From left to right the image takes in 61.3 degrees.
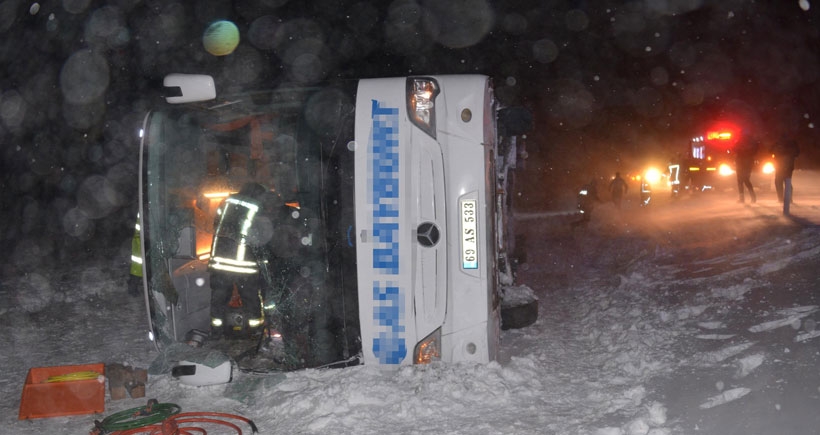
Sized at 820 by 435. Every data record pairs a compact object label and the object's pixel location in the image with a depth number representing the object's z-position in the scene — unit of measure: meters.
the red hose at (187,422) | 4.62
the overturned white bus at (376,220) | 4.97
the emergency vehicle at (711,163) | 23.47
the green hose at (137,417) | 4.83
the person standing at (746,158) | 15.76
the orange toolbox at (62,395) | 5.15
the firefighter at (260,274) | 5.33
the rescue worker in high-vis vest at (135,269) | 6.88
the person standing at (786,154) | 14.02
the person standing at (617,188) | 20.39
